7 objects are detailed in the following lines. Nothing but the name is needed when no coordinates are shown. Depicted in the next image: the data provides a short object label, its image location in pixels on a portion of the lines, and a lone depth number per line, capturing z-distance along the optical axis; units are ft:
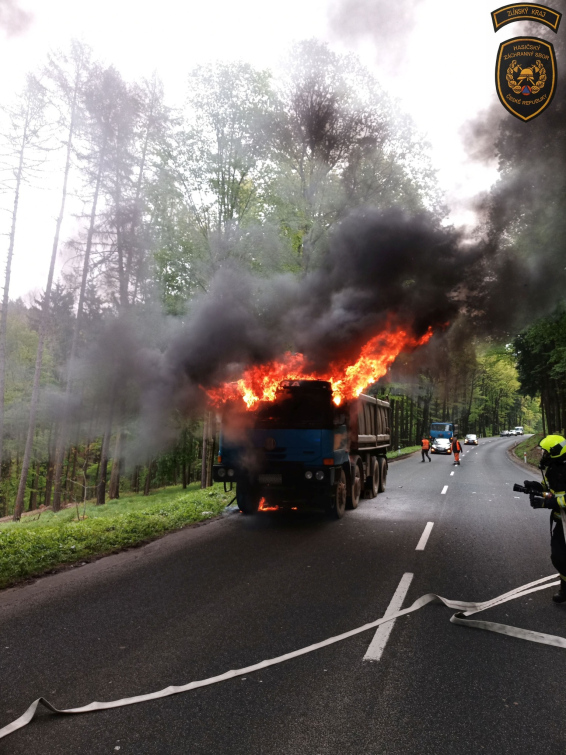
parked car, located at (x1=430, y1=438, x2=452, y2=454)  123.34
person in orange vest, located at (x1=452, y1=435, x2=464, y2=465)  86.63
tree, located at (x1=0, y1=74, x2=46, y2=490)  58.77
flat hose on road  9.70
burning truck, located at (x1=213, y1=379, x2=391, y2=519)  28.91
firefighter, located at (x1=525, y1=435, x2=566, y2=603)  16.42
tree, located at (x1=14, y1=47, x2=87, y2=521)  55.98
